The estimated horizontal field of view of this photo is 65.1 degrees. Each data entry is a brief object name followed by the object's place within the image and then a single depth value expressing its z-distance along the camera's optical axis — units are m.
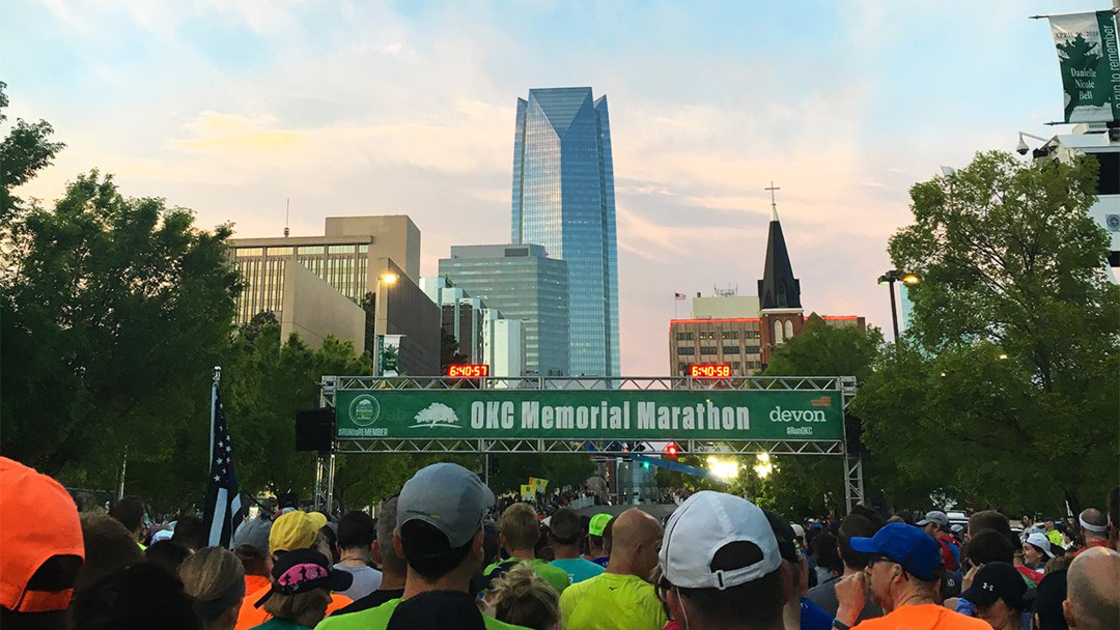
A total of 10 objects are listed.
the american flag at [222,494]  7.82
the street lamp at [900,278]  23.92
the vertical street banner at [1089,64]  23.62
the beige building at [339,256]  149.88
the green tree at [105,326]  22.27
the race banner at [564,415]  25.53
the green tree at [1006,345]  20.48
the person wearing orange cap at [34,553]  2.12
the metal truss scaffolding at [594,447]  25.11
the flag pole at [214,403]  9.49
